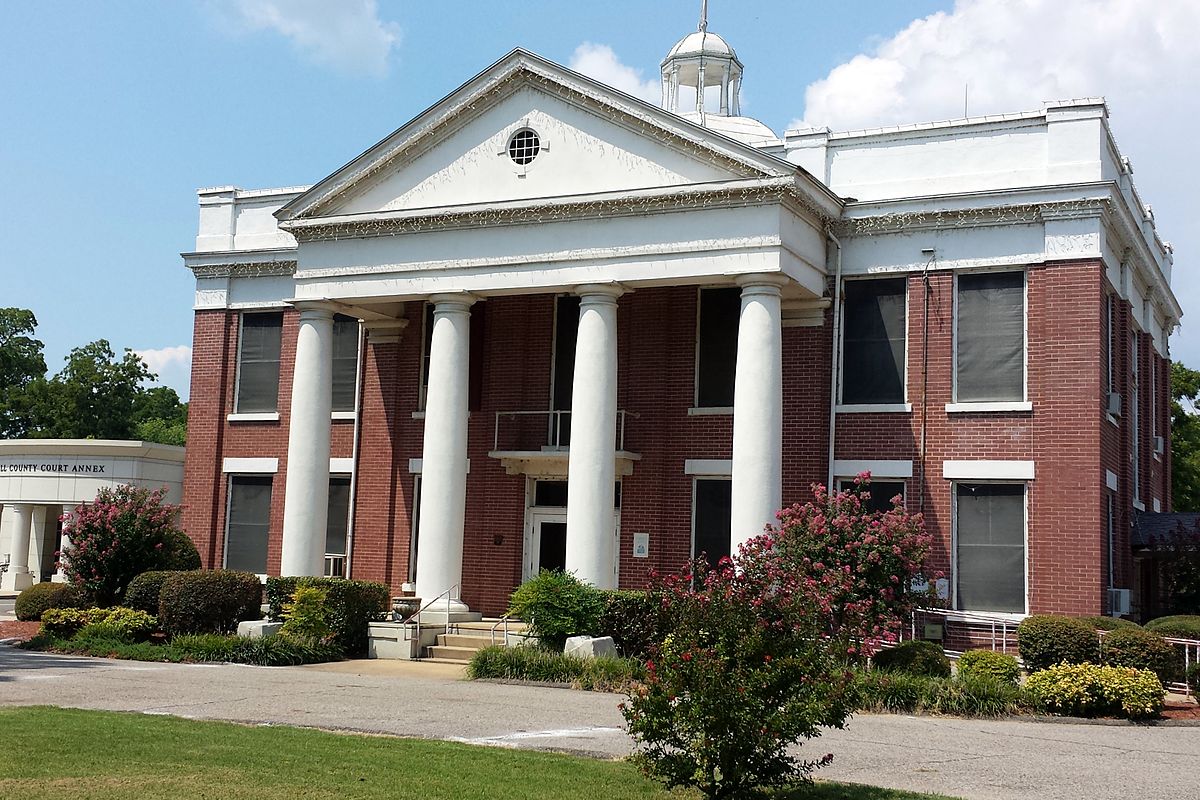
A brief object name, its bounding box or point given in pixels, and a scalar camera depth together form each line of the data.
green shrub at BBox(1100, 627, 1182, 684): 18.25
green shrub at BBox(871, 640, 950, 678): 19.31
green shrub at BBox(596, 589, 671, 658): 21.64
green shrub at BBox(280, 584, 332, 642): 23.06
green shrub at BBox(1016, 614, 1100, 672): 18.75
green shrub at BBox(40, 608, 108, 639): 23.55
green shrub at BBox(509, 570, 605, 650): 21.50
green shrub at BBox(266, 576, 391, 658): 23.48
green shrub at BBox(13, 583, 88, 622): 25.59
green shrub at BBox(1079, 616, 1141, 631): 19.98
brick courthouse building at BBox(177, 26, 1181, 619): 22.61
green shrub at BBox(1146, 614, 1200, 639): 20.08
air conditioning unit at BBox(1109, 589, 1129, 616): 22.81
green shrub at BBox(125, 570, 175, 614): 24.27
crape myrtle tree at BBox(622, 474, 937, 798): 9.80
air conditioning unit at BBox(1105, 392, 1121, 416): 23.47
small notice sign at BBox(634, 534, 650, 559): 25.69
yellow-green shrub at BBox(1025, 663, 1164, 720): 16.97
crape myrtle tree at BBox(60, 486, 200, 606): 25.06
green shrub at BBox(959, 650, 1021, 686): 18.67
